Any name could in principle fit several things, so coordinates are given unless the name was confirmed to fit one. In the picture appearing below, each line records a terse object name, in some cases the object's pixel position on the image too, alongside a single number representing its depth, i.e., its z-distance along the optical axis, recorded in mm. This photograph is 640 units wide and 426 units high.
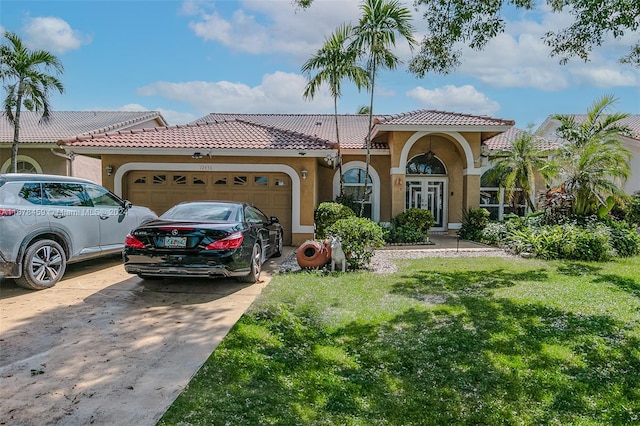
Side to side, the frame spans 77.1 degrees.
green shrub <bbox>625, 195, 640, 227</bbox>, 17469
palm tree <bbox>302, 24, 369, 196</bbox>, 13008
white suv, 6350
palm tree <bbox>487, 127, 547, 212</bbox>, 15289
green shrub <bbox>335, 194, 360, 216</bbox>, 15281
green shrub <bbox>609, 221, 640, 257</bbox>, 11438
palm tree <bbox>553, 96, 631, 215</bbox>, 12500
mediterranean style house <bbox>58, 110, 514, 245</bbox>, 12234
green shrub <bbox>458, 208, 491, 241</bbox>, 15109
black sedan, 6535
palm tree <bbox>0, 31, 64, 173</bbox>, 15422
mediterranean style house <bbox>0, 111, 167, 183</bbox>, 18922
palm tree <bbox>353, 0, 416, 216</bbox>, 11977
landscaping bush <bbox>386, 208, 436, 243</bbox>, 13719
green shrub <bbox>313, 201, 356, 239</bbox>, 12586
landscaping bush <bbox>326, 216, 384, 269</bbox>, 8938
